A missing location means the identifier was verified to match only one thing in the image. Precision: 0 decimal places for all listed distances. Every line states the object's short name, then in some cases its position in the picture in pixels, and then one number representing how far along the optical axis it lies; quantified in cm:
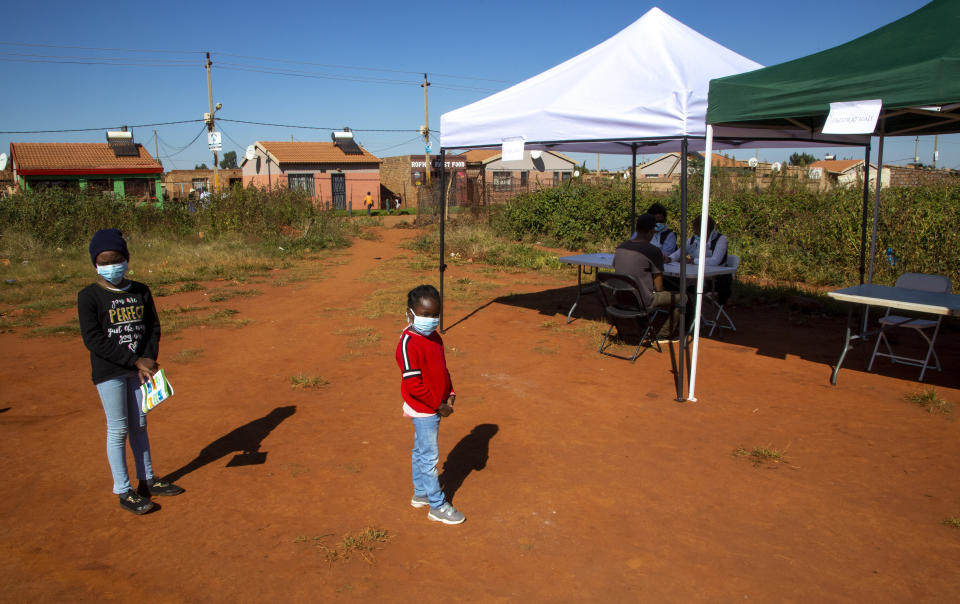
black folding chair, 655
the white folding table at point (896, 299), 503
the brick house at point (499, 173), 2408
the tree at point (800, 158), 4904
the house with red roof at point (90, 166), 3470
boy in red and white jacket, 326
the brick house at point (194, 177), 4659
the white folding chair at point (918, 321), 596
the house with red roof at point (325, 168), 3966
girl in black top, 342
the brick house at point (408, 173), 4138
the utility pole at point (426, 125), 3578
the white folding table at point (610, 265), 698
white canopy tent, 523
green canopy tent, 405
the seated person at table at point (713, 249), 745
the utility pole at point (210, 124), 2912
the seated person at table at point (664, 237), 799
